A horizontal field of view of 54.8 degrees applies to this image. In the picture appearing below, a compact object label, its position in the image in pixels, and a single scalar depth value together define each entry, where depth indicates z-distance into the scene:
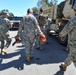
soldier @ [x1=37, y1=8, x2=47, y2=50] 3.27
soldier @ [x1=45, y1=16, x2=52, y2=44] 3.81
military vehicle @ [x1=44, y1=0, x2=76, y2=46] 3.94
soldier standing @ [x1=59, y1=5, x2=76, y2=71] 1.96
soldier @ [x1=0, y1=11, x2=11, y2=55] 2.86
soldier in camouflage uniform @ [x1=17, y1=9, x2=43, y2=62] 2.51
